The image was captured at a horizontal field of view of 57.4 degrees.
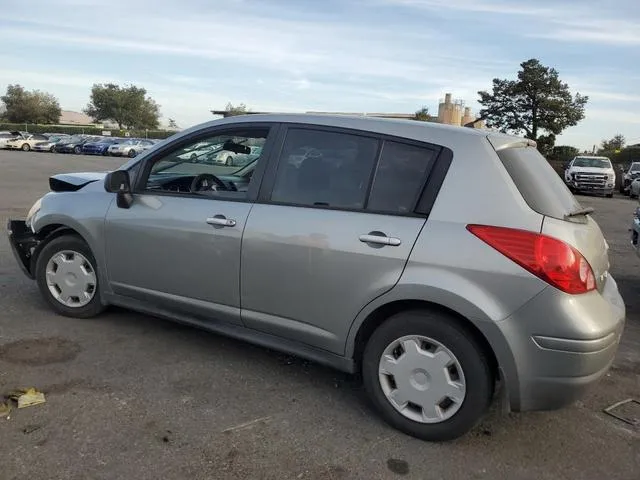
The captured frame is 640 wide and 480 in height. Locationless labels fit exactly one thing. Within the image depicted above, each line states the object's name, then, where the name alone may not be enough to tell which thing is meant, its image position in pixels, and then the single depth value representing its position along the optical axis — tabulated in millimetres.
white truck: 24969
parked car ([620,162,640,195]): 28266
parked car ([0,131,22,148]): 42656
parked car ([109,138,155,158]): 42875
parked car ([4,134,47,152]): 42781
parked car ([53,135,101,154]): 43625
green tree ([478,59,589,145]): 43688
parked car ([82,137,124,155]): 43094
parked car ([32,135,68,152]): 43438
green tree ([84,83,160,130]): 81688
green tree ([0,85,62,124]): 80375
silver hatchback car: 2883
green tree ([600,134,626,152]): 63900
